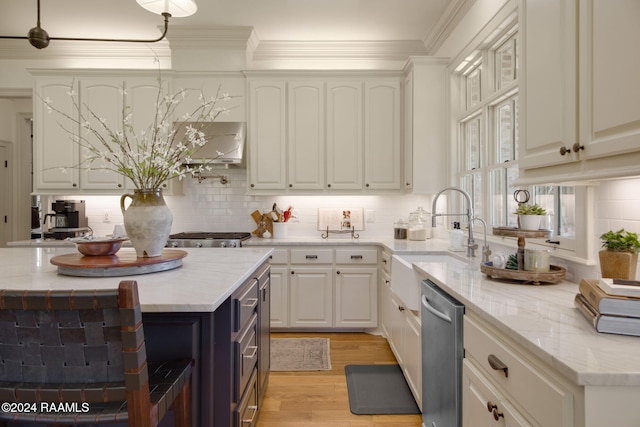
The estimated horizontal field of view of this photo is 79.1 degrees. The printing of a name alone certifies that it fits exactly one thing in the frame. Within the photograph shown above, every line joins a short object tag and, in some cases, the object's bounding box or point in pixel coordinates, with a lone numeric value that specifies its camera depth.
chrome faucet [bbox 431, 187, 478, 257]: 2.46
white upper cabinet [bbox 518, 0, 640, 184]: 1.09
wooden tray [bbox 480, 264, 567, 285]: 1.70
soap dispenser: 2.87
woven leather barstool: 0.89
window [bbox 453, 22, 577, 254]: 2.20
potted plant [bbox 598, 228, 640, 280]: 1.32
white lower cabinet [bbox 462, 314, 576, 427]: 0.93
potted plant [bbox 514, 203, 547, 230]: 1.90
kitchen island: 1.29
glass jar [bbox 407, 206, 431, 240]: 3.75
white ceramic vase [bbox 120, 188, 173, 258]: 1.81
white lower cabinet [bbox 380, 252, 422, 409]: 2.26
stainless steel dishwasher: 1.58
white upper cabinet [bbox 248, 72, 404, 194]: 4.01
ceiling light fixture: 2.17
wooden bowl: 1.84
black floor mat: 2.41
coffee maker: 3.99
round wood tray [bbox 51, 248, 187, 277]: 1.63
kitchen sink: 2.28
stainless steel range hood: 3.83
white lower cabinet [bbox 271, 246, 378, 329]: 3.76
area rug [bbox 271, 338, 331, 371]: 3.05
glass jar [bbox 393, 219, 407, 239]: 3.93
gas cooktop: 3.61
